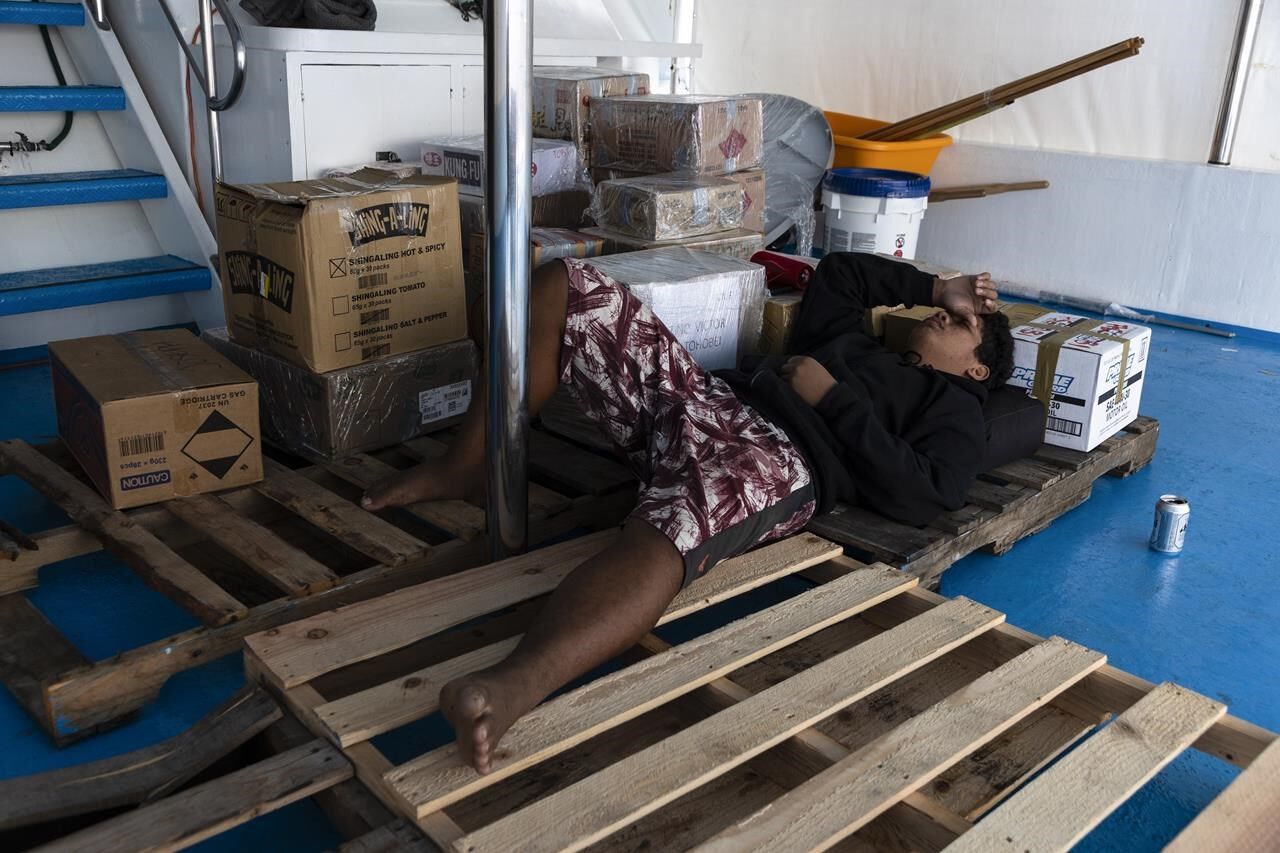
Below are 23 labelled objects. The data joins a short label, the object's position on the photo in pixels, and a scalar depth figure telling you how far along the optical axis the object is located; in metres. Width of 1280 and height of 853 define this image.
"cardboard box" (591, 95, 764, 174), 3.72
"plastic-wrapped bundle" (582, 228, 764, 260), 3.32
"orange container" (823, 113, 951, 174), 5.36
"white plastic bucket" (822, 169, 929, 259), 4.71
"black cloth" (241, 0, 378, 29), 3.65
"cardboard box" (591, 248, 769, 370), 2.76
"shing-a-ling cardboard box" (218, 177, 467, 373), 2.59
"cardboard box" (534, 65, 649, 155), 4.02
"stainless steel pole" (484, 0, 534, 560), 1.76
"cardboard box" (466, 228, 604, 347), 3.21
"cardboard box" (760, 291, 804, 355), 3.09
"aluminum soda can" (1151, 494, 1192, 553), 2.72
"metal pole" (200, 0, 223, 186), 3.43
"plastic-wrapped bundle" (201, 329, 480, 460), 2.72
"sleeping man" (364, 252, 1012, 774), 2.04
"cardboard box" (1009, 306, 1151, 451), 2.95
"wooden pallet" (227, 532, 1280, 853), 1.51
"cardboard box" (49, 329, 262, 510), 2.36
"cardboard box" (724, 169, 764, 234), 3.82
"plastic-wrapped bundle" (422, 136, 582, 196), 3.56
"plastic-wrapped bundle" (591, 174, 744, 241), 3.30
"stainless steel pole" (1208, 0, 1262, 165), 4.82
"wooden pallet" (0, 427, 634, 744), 1.88
